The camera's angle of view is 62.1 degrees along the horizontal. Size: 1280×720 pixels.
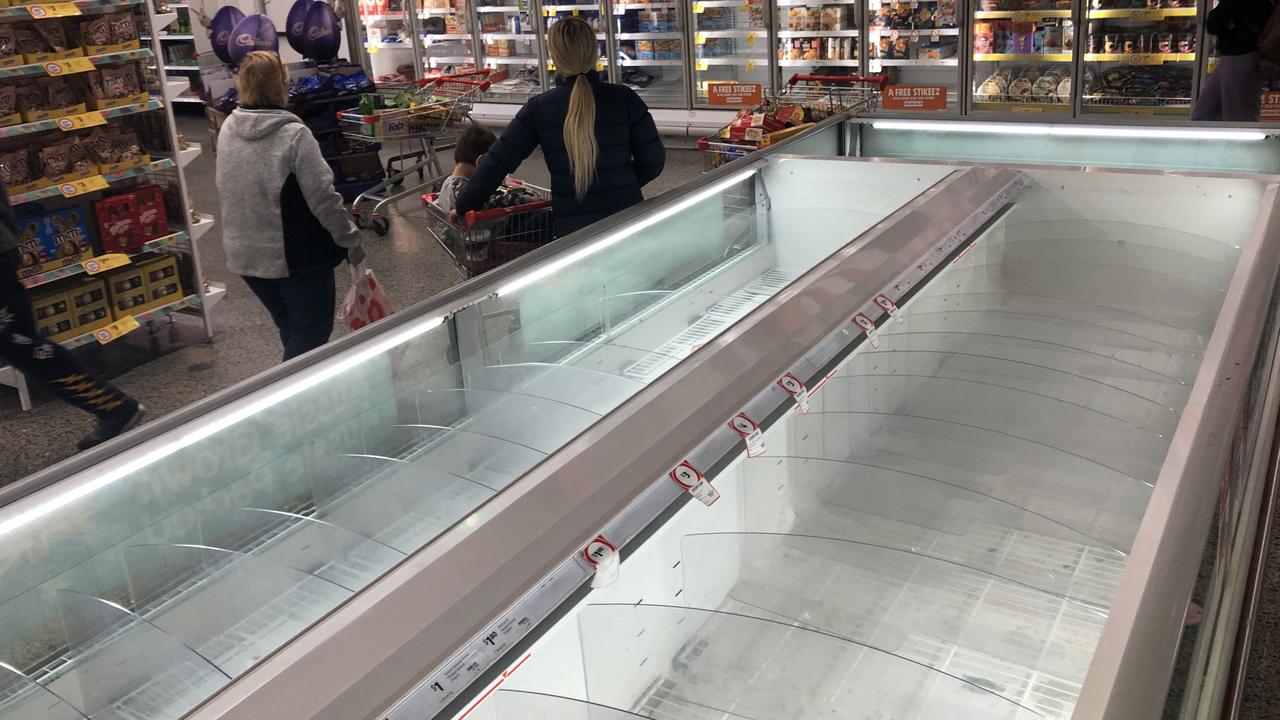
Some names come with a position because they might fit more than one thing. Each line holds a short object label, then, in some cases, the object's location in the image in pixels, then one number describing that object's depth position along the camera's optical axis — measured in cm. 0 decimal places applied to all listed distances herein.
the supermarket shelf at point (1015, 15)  722
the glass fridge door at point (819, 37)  817
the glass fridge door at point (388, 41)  1089
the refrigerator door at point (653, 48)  909
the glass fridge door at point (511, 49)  994
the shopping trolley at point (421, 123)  655
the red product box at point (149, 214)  468
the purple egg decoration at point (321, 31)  819
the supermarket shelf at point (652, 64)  916
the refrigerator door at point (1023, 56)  733
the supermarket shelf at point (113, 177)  421
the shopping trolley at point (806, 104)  445
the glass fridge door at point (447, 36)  1033
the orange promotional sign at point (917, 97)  680
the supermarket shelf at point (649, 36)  909
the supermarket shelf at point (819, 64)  824
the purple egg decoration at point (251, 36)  842
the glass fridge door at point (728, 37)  864
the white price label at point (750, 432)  153
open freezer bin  120
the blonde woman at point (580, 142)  338
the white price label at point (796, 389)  167
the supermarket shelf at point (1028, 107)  758
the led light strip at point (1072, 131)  322
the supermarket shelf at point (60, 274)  424
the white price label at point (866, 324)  195
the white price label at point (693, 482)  138
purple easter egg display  830
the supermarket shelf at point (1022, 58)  736
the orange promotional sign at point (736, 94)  805
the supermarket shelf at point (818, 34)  809
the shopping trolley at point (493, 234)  374
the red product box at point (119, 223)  453
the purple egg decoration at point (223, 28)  912
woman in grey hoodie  348
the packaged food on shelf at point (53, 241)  426
